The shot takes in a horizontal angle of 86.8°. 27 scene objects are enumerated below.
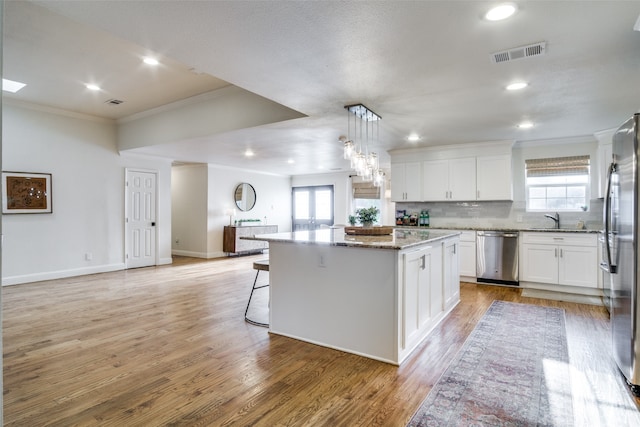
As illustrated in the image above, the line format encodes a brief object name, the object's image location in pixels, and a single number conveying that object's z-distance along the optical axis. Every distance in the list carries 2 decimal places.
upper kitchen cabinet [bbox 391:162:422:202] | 6.30
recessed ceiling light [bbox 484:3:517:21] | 1.99
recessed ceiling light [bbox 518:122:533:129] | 4.50
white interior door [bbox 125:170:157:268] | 6.87
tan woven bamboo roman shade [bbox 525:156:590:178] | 5.40
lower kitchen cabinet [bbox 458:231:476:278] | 5.60
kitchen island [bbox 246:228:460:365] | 2.75
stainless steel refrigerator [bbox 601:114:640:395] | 2.30
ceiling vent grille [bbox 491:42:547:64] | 2.44
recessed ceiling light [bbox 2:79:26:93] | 4.48
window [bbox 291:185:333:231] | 10.22
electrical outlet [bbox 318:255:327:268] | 3.05
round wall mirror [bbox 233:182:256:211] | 9.11
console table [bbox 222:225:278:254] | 8.43
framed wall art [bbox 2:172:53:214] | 5.25
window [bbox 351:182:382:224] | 9.50
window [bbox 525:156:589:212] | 5.41
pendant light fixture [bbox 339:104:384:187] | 3.72
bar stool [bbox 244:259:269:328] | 3.60
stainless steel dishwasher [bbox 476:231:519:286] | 5.31
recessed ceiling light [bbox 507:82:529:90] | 3.12
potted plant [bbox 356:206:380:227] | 3.86
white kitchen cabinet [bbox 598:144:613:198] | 4.87
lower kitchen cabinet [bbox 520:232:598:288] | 4.81
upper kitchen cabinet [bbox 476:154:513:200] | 5.55
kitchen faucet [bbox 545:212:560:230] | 5.46
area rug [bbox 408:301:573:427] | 2.04
